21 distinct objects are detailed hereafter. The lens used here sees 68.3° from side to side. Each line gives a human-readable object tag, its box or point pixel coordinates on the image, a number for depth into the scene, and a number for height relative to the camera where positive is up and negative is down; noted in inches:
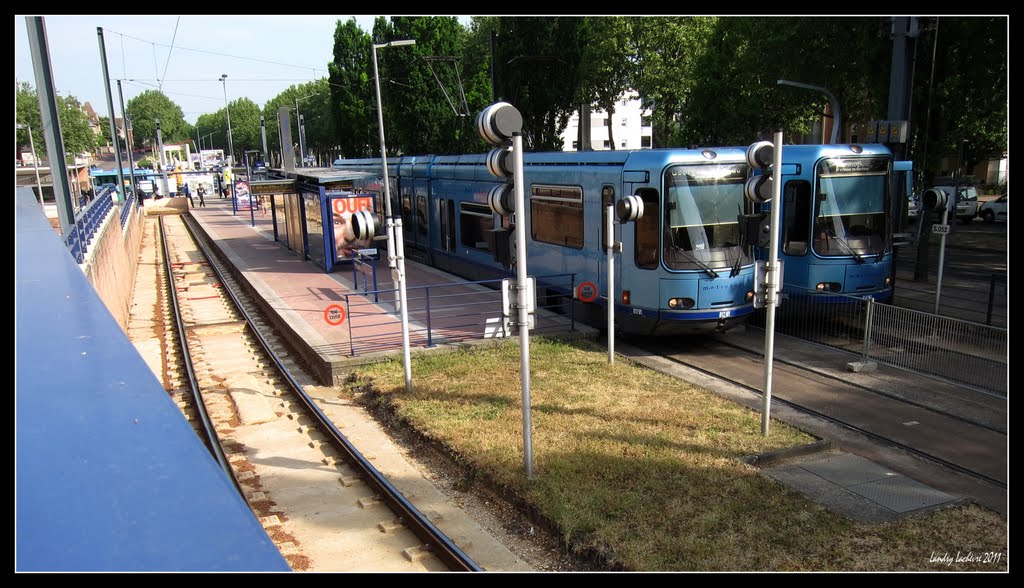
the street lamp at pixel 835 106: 876.6 +46.6
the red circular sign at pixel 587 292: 528.4 -96.4
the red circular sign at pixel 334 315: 535.8 -107.8
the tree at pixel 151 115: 4808.1 +352.6
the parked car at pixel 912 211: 1258.6 -112.9
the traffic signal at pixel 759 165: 388.8 -9.5
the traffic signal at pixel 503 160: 284.2 -1.8
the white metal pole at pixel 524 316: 287.4 -62.8
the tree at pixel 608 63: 1675.7 +200.9
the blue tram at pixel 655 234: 462.3 -53.4
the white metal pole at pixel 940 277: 542.9 -96.5
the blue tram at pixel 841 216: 506.9 -48.0
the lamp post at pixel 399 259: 411.2 -53.9
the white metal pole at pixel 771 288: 309.4 -59.4
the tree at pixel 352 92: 1847.9 +171.0
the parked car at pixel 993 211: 1263.5 -119.2
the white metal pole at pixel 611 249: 434.8 -56.3
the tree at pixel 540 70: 1195.3 +134.0
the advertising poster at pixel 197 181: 2460.9 -49.1
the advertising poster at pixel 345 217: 801.4 -58.1
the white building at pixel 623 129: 3174.2 +97.5
